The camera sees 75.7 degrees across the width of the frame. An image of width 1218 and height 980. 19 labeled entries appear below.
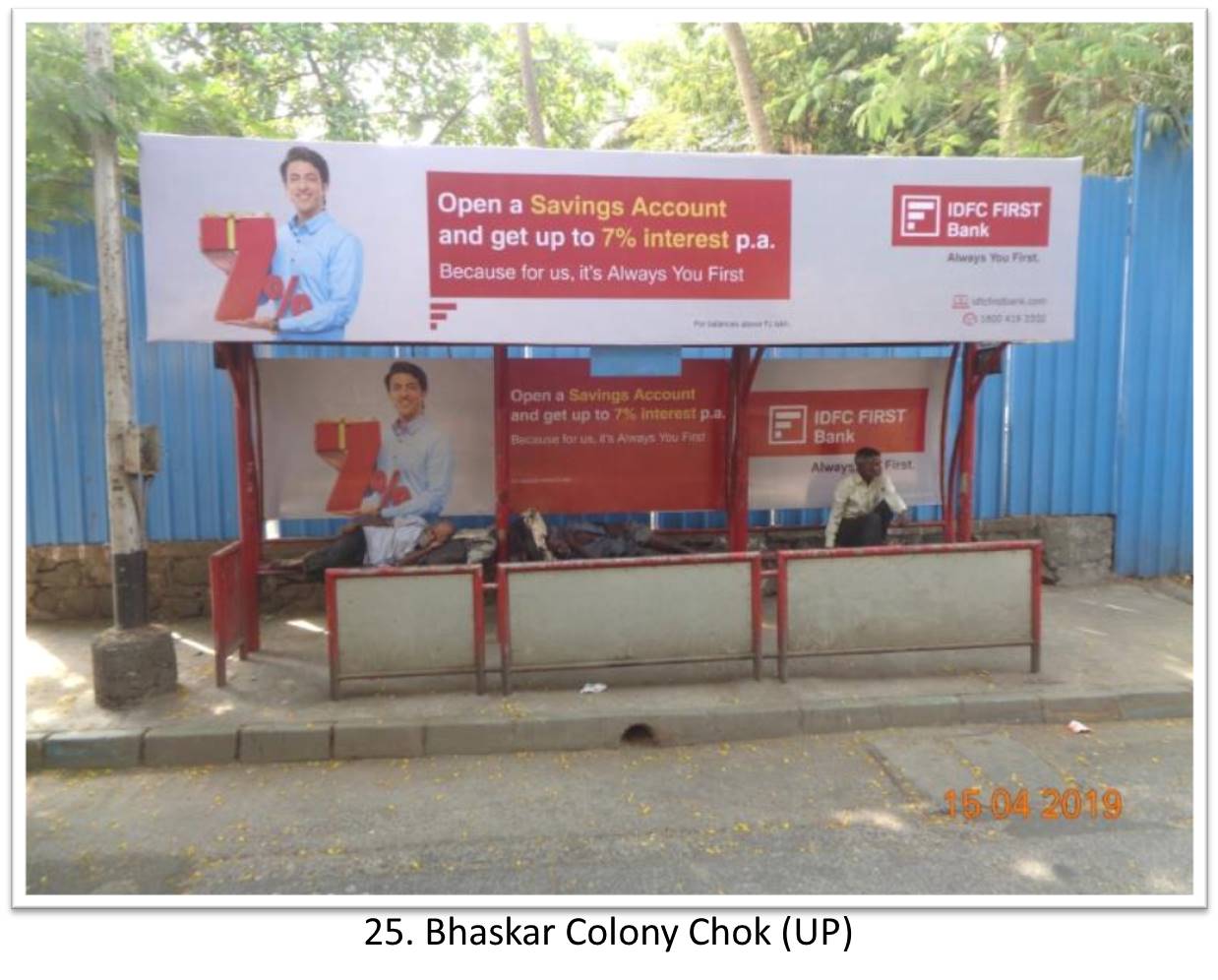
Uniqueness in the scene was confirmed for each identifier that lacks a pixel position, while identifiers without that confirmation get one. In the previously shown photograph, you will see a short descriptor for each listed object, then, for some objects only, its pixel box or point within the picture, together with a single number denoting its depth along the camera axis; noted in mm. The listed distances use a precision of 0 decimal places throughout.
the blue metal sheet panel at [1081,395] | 7574
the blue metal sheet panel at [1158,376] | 7637
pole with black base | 4863
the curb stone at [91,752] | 4441
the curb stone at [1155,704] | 5004
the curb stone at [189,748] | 4477
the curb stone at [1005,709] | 4891
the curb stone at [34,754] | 4426
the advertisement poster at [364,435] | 6457
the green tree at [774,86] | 11477
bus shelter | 4871
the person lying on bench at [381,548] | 6281
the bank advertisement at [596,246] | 4820
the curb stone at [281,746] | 4504
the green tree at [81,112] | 4668
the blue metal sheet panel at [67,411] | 6516
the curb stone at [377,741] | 4527
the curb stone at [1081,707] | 4926
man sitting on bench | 6645
